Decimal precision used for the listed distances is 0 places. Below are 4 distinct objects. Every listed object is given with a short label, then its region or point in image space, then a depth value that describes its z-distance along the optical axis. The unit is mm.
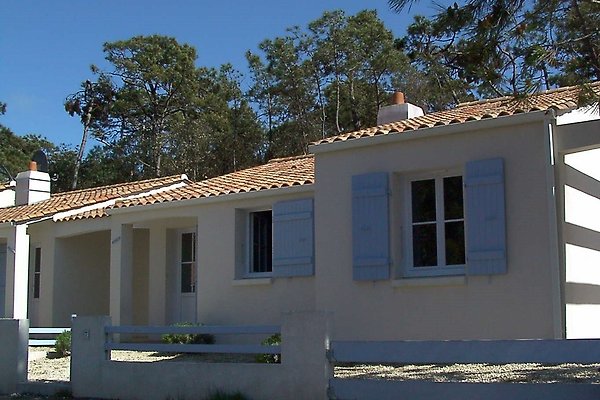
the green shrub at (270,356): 11031
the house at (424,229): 11102
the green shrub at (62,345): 15264
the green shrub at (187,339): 14648
